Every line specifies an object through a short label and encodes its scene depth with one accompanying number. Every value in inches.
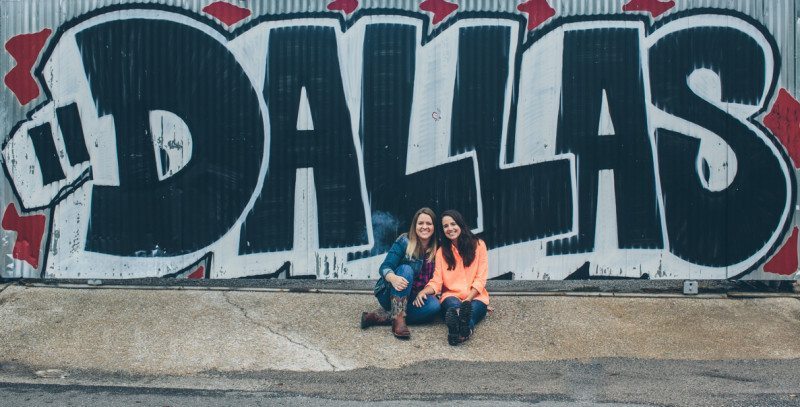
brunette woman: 288.2
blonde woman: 287.0
